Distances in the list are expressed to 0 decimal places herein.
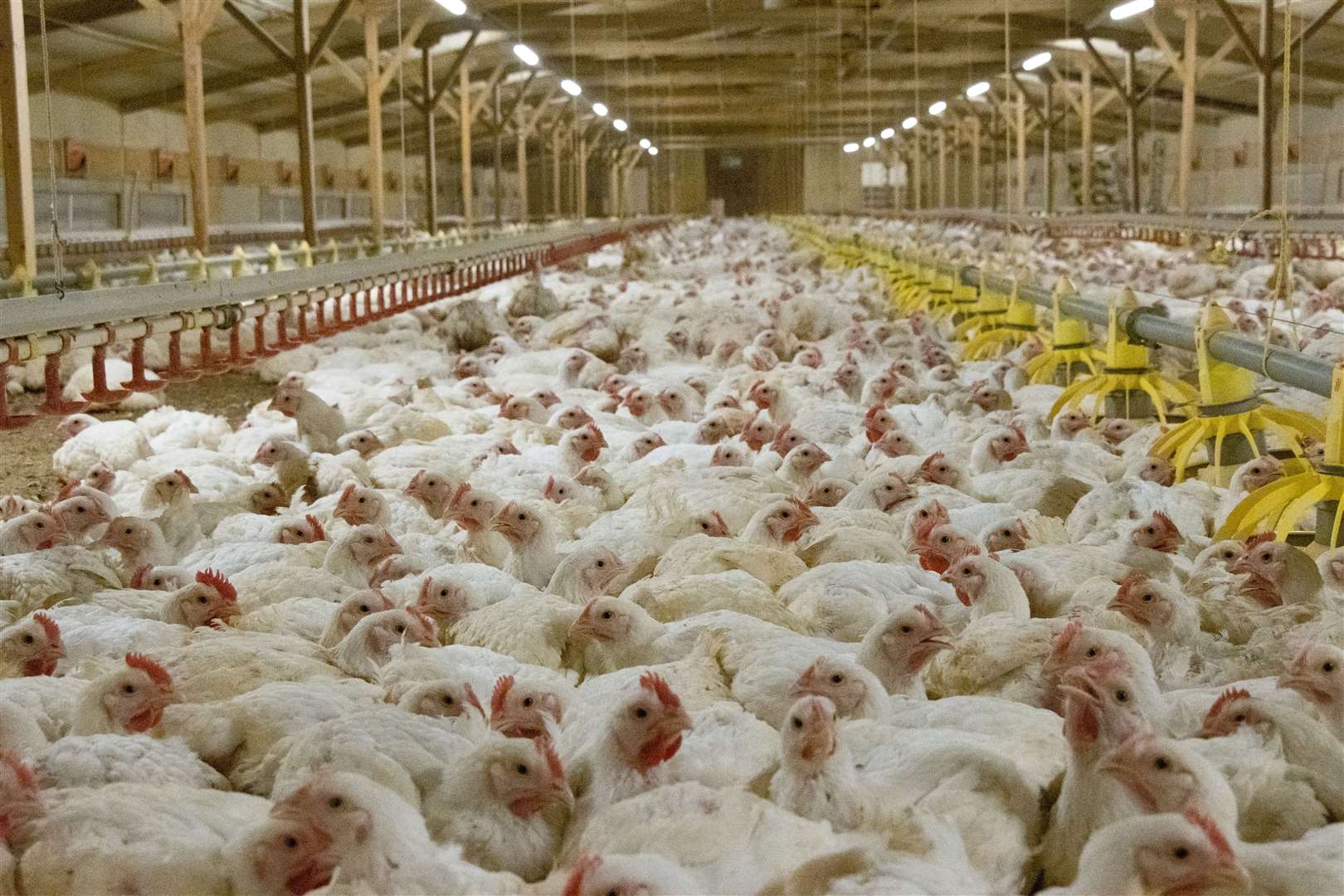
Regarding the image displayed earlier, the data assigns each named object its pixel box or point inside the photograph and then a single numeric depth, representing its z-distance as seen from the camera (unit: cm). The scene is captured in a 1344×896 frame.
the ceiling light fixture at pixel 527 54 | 1694
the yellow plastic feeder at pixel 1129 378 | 637
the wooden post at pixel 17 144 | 686
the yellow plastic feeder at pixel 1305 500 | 384
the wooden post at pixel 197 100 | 1069
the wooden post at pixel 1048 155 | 2546
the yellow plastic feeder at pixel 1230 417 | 525
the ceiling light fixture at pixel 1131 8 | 1388
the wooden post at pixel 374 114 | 1525
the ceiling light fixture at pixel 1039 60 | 2191
